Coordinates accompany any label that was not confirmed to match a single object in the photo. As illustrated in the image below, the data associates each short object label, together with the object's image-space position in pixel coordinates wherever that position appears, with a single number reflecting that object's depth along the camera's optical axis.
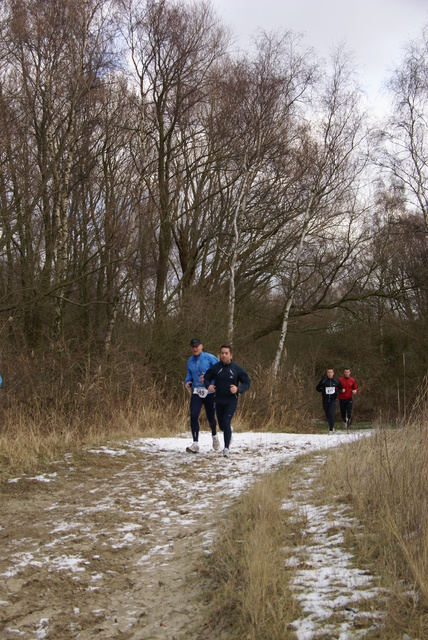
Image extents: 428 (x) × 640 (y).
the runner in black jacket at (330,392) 15.40
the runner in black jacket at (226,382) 8.62
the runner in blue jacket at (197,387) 8.89
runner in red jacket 16.14
